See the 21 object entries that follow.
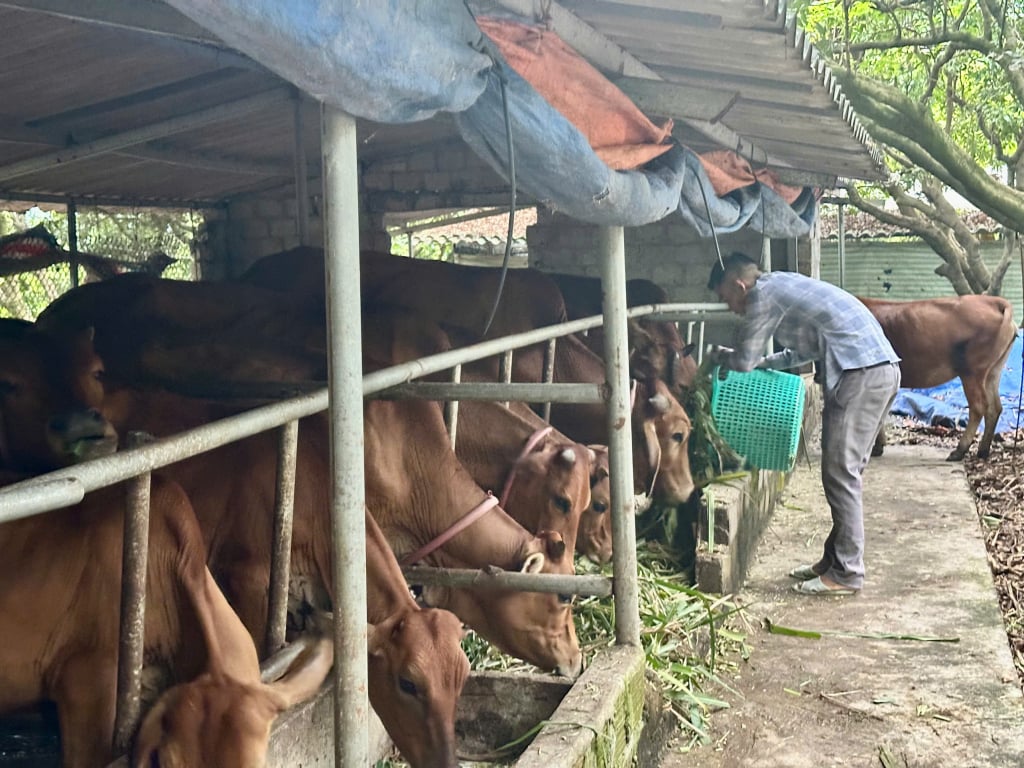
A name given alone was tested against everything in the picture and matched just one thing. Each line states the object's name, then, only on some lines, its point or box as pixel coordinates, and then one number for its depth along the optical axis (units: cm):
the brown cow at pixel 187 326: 500
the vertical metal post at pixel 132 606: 225
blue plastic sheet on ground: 1244
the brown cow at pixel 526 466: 493
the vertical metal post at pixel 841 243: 1528
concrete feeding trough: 346
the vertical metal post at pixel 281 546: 284
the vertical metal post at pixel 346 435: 246
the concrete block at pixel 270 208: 956
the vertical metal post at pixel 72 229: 790
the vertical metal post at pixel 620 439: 441
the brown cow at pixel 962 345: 1060
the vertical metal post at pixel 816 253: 1067
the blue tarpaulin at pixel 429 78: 197
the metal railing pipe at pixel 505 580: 401
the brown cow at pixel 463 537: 420
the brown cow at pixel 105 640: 242
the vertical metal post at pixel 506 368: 494
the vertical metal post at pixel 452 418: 448
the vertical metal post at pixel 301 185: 536
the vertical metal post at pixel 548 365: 577
